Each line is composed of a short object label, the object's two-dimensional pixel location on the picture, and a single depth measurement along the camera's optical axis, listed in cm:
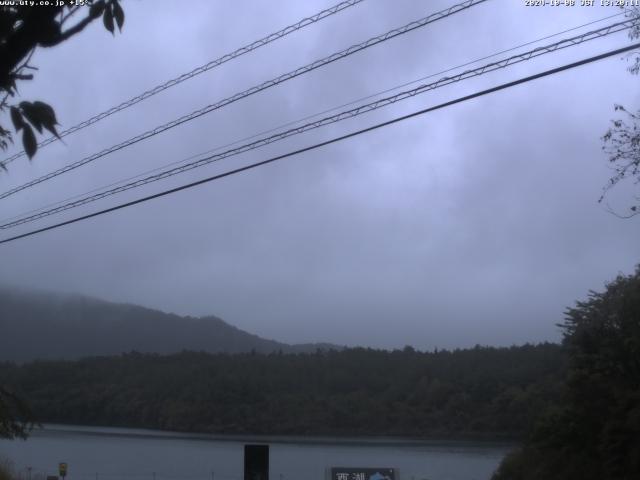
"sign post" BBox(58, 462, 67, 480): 2448
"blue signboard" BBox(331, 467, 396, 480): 1919
